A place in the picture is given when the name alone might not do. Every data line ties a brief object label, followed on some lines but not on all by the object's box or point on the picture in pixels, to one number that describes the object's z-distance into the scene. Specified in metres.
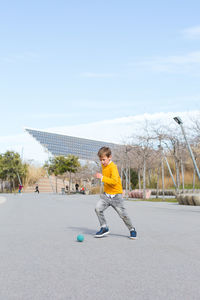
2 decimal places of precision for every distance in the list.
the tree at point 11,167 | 83.31
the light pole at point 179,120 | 24.86
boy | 8.45
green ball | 8.30
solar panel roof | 99.76
